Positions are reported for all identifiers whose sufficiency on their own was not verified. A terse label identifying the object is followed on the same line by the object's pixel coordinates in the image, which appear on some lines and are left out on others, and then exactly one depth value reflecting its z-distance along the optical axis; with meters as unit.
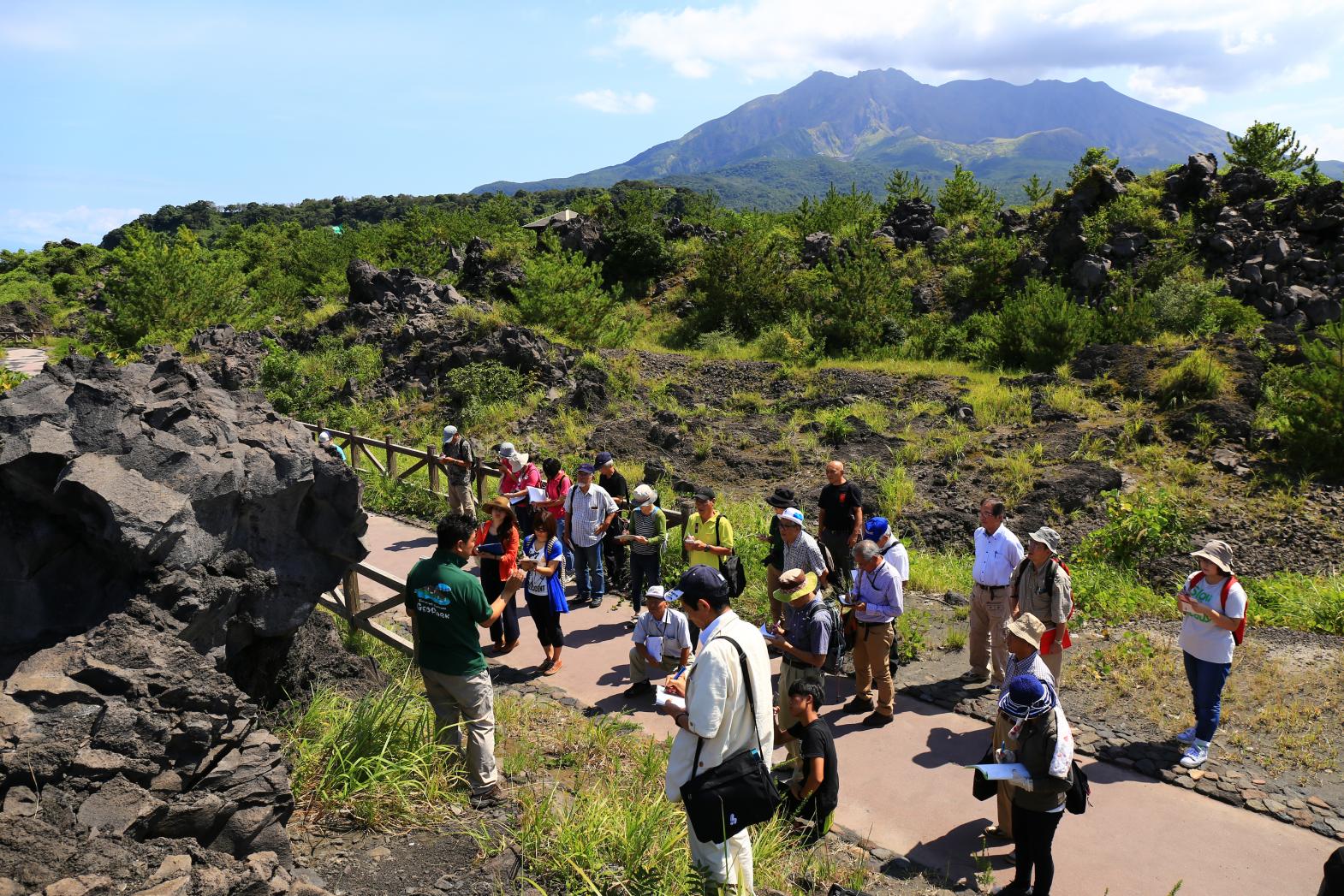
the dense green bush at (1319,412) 12.98
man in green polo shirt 5.11
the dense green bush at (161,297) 24.06
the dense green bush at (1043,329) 18.97
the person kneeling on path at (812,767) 4.98
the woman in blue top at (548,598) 7.68
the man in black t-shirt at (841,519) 8.45
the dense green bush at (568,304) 24.06
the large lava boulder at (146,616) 3.63
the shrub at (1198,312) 18.59
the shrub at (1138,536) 11.34
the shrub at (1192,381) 15.43
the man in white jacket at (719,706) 3.68
